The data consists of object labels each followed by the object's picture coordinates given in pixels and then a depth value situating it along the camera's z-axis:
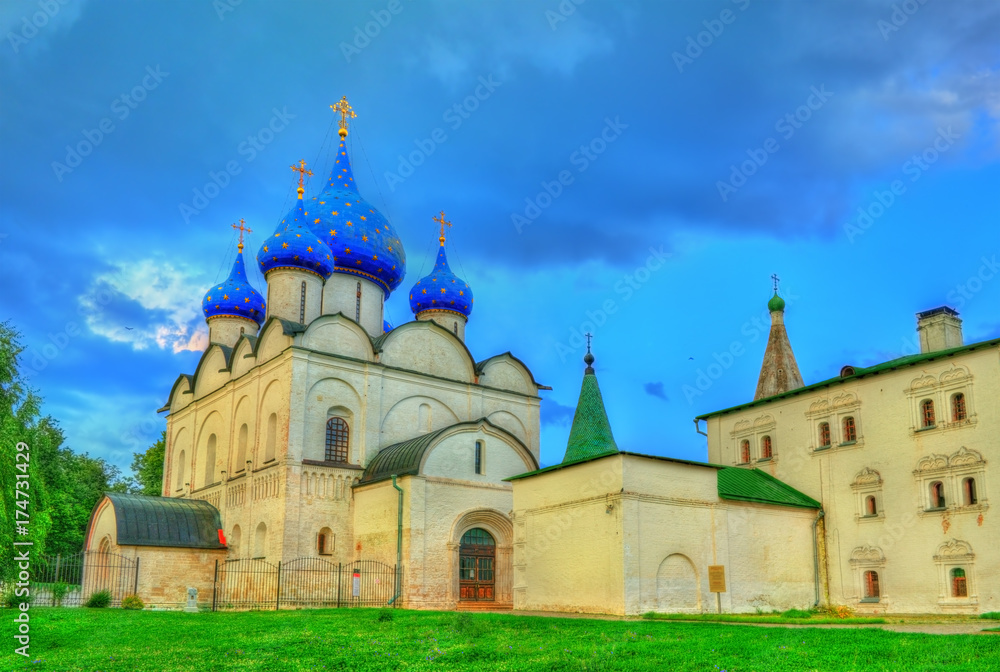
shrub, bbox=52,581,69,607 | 21.19
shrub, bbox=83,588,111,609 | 21.50
